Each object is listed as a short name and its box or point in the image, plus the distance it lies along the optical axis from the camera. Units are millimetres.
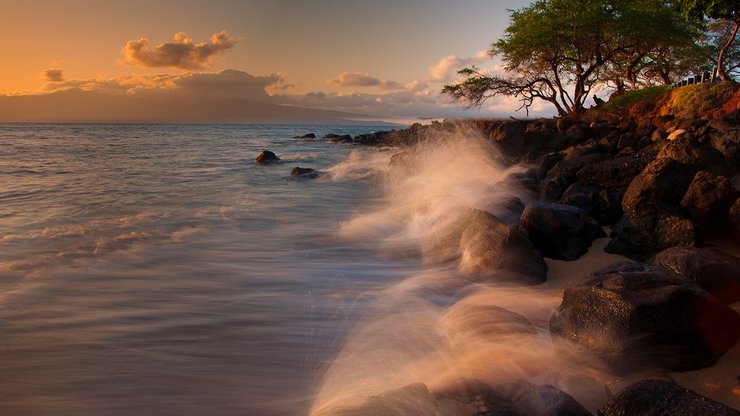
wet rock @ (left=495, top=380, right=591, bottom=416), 2596
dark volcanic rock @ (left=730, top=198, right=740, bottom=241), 5379
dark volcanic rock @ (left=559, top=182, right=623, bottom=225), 7082
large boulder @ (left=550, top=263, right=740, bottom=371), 3174
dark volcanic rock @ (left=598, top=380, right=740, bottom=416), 2287
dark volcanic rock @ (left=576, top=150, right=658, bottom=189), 8594
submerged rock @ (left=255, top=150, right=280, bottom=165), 23509
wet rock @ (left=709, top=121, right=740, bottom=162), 7684
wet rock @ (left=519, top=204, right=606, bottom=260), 5867
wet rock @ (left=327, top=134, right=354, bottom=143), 45834
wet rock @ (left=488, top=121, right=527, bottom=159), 19252
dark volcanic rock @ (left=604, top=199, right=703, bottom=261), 5270
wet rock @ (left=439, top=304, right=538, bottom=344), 3924
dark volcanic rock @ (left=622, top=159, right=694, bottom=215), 6246
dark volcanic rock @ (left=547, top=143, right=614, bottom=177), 11000
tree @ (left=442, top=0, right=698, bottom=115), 26344
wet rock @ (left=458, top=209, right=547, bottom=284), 5278
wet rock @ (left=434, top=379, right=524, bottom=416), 2631
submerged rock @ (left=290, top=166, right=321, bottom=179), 18438
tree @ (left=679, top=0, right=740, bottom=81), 19922
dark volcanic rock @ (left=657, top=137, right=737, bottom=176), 7379
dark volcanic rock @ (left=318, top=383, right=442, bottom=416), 2775
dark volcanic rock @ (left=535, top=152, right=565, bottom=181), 12436
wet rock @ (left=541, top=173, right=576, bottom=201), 9391
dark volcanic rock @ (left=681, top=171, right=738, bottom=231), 5664
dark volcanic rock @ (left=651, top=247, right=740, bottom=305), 3922
